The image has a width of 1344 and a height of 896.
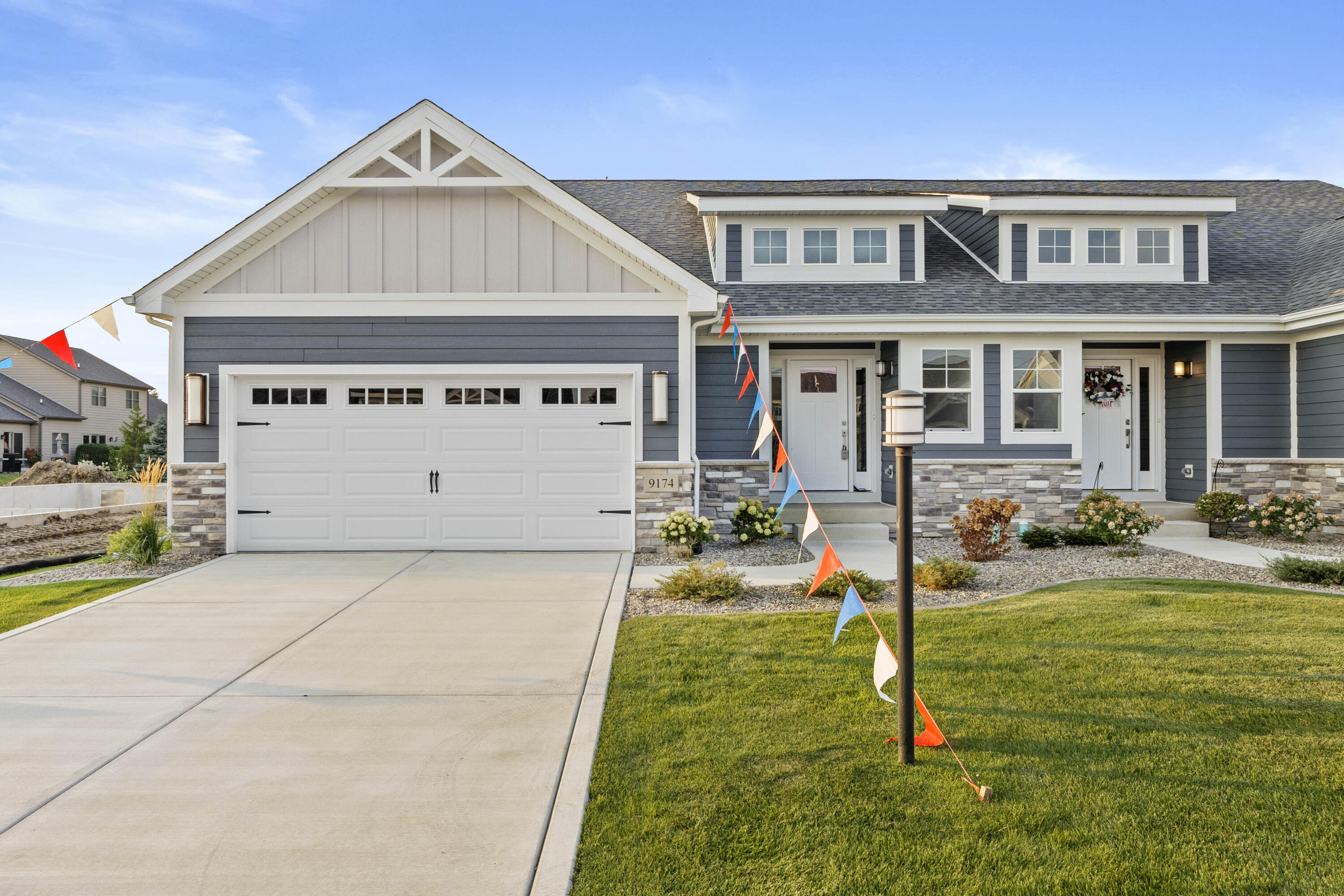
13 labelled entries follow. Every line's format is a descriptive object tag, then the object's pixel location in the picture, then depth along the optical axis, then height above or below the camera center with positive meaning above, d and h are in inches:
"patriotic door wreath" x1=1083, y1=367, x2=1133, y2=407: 441.7 +39.2
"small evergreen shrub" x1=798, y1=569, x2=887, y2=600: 239.0 -44.3
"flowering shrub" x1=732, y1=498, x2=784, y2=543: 353.7 -34.5
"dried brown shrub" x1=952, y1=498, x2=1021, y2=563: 308.2 -32.7
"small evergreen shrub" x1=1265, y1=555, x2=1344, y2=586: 263.1 -43.2
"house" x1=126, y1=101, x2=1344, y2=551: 333.7 +52.6
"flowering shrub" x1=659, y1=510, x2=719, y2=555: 323.3 -34.6
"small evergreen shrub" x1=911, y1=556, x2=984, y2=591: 255.0 -42.6
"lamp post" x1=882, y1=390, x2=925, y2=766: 116.6 -11.7
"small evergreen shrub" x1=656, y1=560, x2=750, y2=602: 243.6 -44.4
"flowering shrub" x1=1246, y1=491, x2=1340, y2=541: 358.0 -32.3
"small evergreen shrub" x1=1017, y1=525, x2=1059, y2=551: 347.9 -40.8
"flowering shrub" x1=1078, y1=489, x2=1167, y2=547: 339.0 -32.5
